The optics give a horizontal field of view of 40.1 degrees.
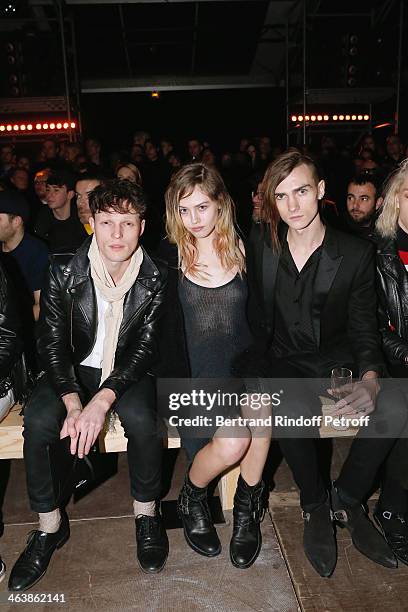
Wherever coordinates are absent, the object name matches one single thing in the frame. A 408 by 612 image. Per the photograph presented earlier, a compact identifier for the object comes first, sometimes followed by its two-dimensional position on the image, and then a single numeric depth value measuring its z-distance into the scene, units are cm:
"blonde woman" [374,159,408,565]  249
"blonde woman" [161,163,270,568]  240
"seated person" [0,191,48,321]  336
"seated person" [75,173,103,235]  393
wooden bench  256
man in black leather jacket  230
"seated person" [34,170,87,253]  442
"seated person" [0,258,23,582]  252
